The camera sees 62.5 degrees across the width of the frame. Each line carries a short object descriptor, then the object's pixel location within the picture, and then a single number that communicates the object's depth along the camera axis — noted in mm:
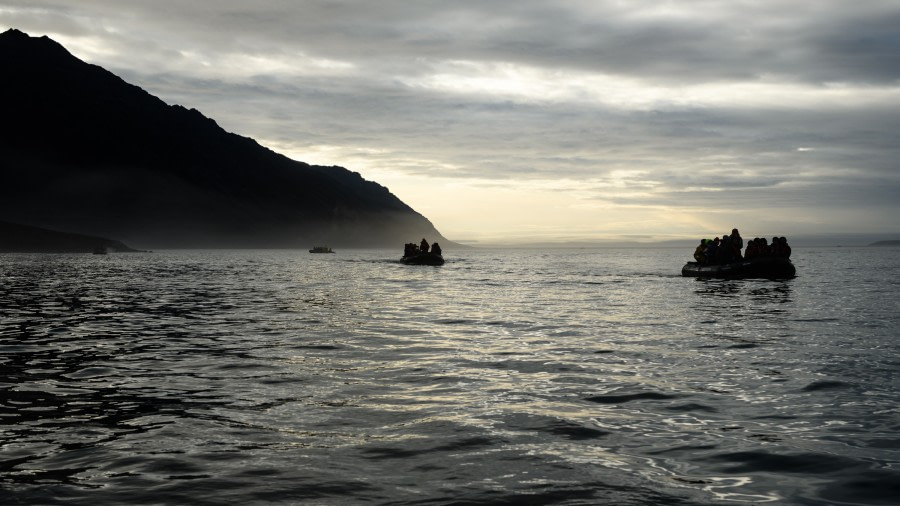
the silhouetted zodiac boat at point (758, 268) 49000
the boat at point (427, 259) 81262
